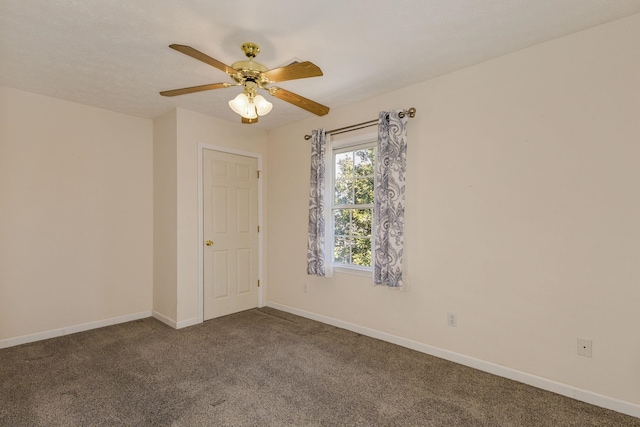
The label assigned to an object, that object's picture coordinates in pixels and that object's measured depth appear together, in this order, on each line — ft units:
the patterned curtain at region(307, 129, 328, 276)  11.98
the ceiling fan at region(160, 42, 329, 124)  6.47
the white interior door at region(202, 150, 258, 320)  12.82
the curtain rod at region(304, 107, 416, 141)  9.78
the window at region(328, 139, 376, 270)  11.47
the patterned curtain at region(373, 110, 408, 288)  9.74
